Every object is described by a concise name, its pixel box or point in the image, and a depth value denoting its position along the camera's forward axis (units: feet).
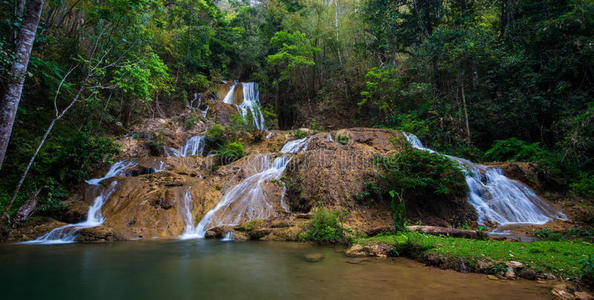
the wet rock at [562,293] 8.48
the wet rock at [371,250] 14.97
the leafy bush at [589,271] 8.72
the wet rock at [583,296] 8.25
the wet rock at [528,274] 10.28
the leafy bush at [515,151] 34.68
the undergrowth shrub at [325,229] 19.08
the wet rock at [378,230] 17.98
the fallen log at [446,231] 17.31
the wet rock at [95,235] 21.77
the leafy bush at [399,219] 16.94
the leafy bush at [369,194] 24.82
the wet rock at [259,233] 21.56
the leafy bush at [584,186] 27.14
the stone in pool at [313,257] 14.60
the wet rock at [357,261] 13.61
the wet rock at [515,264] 10.80
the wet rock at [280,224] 22.22
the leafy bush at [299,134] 44.38
